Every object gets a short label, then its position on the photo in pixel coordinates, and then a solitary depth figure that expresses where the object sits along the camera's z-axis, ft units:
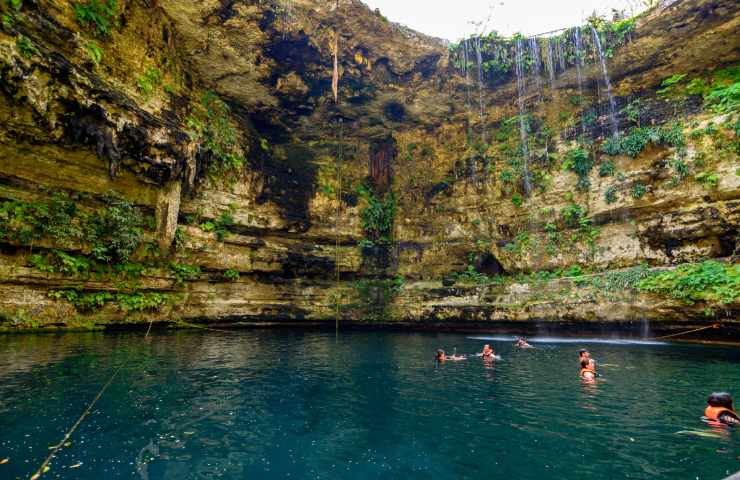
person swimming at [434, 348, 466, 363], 42.09
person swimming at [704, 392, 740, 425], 20.18
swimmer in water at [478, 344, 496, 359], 43.53
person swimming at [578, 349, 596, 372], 33.38
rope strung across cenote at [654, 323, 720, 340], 50.87
